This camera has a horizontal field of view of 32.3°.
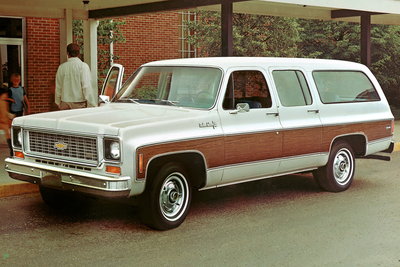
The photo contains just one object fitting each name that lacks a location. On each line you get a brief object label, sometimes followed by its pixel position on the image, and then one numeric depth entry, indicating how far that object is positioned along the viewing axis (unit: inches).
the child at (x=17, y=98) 523.2
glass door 741.3
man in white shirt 436.5
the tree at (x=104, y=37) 804.0
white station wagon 277.4
